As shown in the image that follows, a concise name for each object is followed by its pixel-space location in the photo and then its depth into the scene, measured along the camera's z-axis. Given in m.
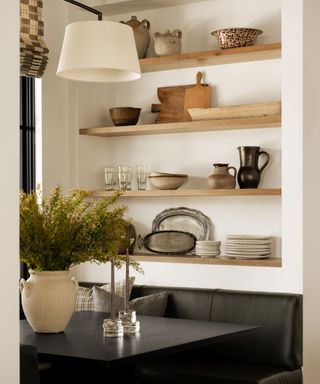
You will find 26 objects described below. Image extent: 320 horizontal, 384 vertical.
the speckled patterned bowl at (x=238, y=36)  4.97
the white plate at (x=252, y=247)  4.87
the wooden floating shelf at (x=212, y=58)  4.92
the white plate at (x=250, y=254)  4.86
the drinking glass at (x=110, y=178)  5.50
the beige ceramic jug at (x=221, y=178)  5.02
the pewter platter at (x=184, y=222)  5.30
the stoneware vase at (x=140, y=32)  5.35
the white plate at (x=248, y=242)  4.88
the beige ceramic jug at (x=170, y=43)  5.25
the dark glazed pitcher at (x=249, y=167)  4.98
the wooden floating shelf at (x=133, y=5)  5.36
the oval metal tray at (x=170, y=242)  5.25
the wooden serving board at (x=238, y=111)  4.84
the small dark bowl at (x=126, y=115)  5.42
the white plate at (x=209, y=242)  5.03
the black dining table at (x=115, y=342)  3.14
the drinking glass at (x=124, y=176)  5.44
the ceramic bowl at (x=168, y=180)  5.24
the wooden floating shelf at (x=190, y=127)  4.88
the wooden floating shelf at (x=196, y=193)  4.83
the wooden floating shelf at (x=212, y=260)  4.74
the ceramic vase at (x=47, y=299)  3.67
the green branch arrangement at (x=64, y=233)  3.67
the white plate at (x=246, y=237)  4.90
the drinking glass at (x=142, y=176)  5.43
